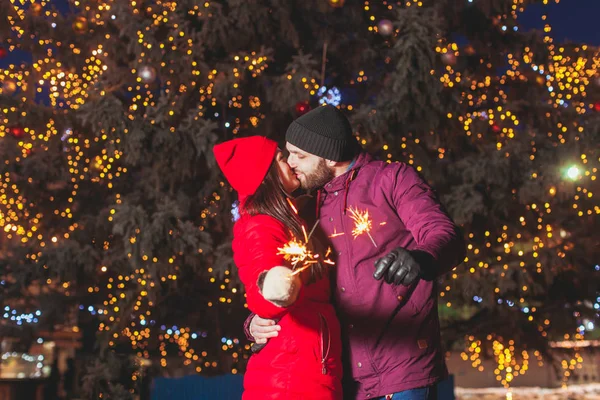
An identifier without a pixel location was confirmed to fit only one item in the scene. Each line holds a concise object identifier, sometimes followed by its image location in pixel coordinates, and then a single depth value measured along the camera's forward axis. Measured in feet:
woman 8.25
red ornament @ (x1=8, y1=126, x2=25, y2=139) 28.02
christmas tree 25.77
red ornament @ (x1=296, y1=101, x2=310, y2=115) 26.35
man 9.12
